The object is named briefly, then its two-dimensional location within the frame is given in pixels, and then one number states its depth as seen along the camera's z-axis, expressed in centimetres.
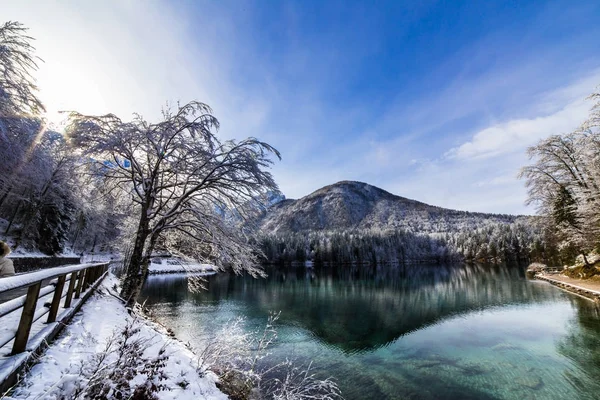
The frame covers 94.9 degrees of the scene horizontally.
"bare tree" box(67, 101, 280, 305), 877
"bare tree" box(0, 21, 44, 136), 1156
